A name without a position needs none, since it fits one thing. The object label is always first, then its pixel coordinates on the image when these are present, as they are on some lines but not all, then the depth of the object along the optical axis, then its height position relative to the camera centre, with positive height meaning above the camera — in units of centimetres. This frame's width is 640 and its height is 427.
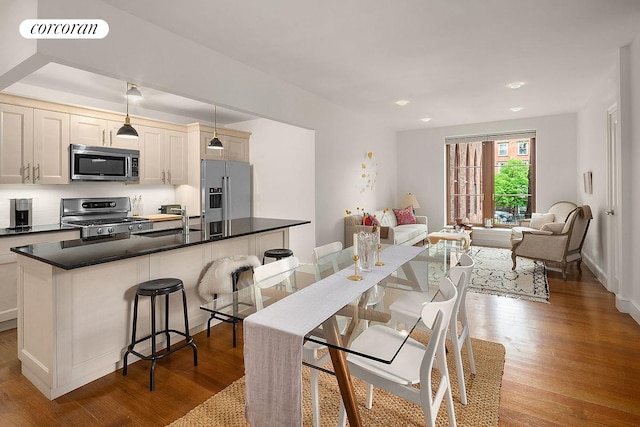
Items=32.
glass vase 208 -23
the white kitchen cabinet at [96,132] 413 +104
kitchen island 210 -58
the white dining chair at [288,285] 170 -41
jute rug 187 -114
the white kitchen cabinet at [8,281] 318 -63
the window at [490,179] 701 +72
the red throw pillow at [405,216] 704 -8
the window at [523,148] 697 +131
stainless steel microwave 411 +66
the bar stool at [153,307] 229 -67
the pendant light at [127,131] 354 +88
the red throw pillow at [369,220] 551 -13
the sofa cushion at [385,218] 637 -11
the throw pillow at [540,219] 579 -13
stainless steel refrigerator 530 +39
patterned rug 403 -91
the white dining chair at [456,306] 168 -50
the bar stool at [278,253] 337 -40
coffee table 576 -44
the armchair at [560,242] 454 -42
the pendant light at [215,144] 469 +96
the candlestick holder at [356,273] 200 -37
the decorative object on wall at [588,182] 504 +45
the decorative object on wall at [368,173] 628 +77
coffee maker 370 +2
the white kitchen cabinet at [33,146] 356 +76
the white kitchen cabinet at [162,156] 491 +88
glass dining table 143 -44
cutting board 490 -5
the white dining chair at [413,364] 140 -71
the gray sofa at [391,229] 555 -30
